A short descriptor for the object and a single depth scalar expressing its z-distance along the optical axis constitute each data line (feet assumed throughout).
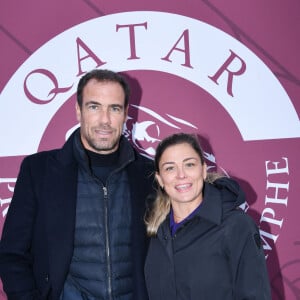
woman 4.15
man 4.95
